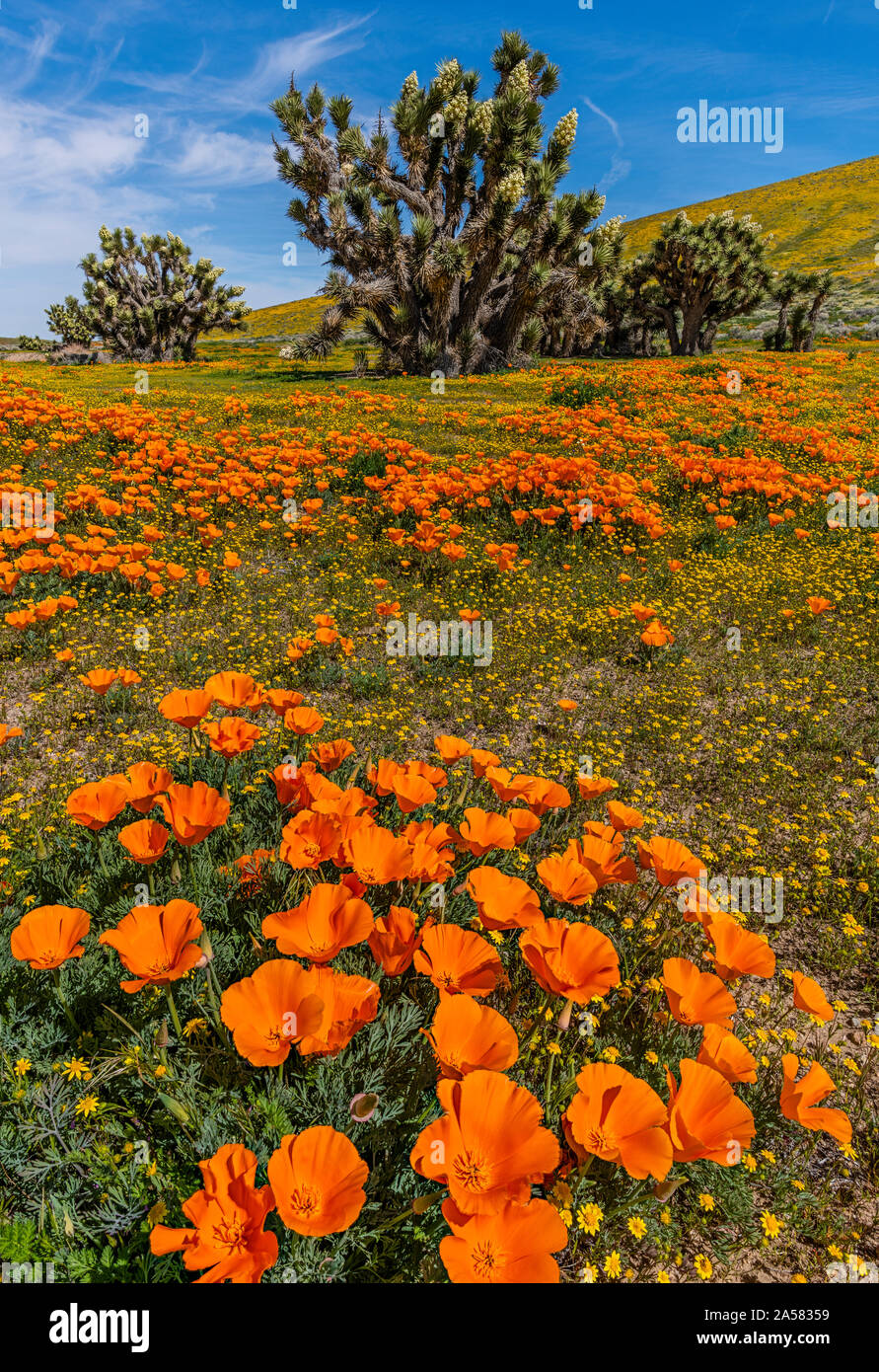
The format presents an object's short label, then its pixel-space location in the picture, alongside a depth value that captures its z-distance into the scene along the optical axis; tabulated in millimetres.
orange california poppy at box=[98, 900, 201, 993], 418
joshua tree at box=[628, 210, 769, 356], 21985
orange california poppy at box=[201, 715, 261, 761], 613
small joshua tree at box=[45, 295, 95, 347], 31647
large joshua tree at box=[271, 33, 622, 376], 16008
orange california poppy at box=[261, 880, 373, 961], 429
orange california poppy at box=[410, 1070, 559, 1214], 346
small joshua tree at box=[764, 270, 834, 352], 22011
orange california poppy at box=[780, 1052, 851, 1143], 437
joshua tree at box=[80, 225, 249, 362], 25981
